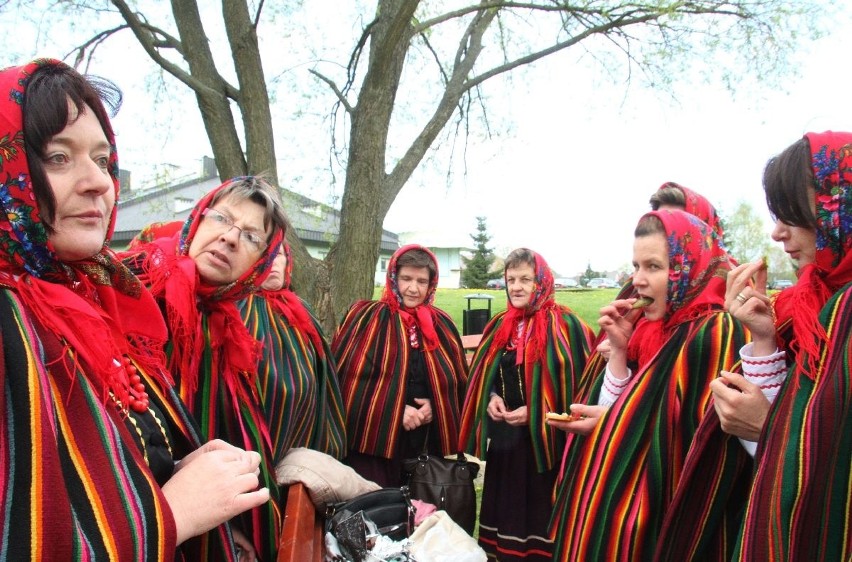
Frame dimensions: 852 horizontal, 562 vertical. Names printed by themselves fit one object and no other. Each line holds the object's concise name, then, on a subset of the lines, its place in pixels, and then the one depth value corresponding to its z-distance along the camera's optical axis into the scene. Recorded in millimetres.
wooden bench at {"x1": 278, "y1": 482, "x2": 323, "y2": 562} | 1679
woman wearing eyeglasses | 1851
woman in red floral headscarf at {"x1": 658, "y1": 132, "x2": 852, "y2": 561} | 1179
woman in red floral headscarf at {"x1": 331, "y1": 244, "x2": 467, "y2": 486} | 3508
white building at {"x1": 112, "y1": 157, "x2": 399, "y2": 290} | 7145
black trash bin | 7387
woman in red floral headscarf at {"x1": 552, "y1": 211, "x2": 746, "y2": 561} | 1846
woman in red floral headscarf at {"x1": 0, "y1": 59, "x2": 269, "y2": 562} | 850
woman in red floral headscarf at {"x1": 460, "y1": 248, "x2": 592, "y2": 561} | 3275
